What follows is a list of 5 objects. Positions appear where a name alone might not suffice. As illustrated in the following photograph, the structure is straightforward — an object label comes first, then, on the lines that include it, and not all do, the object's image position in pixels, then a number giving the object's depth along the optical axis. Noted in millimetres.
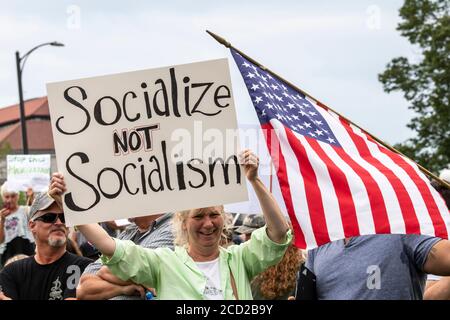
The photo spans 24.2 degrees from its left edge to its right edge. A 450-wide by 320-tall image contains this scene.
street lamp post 27966
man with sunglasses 6059
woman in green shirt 4828
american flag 5059
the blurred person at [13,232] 10664
